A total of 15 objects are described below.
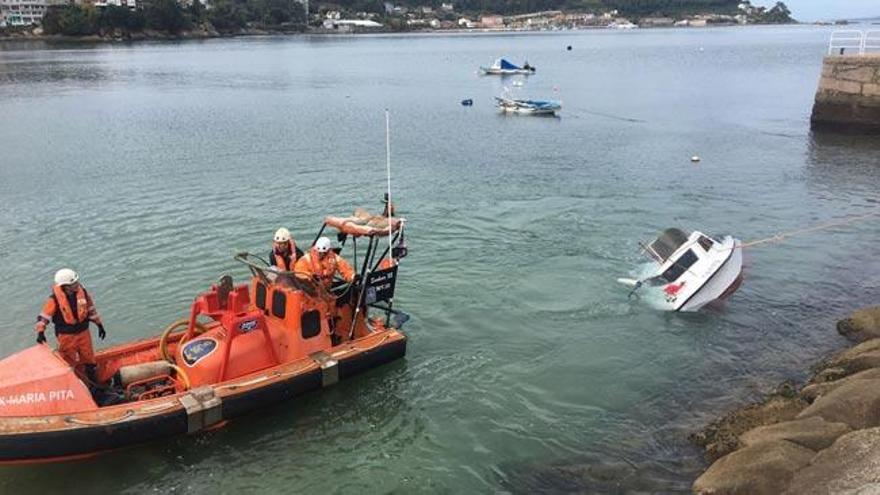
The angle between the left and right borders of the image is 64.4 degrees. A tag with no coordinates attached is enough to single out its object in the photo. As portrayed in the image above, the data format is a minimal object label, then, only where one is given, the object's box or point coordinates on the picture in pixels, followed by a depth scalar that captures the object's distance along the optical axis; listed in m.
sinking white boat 14.09
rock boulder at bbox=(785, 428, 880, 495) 6.73
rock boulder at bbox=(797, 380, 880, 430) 8.23
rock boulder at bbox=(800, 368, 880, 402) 9.38
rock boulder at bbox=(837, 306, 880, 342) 12.56
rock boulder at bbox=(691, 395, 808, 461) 9.12
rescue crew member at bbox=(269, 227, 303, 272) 10.93
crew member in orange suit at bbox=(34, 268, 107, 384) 9.16
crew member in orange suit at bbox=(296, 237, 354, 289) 10.64
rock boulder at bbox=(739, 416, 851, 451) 7.96
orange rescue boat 8.60
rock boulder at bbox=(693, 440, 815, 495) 7.38
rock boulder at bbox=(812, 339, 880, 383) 10.40
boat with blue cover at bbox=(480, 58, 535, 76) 68.75
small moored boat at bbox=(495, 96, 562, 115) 42.12
